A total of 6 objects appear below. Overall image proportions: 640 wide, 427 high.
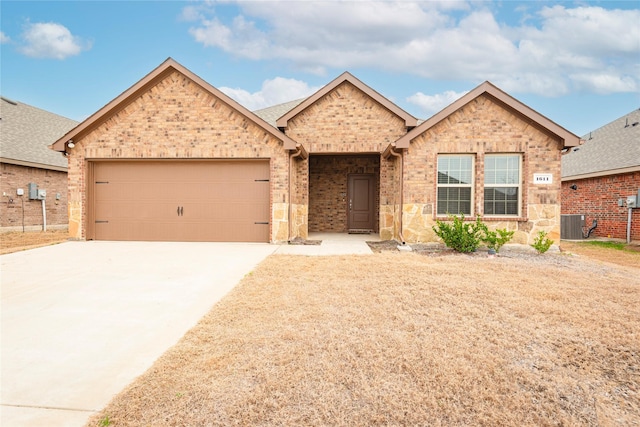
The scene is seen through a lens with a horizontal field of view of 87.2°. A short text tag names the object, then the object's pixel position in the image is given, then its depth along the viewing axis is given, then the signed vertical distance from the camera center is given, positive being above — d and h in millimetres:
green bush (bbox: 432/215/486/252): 8805 -696
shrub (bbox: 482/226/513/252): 8695 -766
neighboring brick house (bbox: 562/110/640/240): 13109 +1344
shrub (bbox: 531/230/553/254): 8832 -933
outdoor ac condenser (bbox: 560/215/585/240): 14375 -753
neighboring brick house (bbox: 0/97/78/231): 13727 +1554
